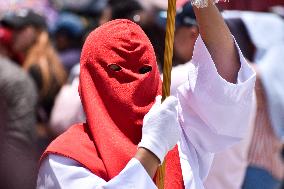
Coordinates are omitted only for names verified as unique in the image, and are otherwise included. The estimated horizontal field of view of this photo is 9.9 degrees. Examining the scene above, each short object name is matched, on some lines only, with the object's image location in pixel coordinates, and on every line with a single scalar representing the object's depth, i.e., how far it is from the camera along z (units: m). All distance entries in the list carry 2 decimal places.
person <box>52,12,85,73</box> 12.96
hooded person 5.06
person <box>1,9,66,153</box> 10.41
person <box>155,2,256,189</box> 7.20
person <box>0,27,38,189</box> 8.59
